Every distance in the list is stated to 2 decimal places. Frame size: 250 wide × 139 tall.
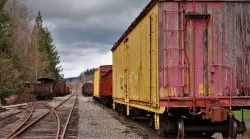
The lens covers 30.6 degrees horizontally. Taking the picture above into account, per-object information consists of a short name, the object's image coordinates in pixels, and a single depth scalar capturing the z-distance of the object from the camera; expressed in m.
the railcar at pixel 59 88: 70.72
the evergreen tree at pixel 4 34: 38.16
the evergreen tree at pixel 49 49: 90.81
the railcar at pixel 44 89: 54.72
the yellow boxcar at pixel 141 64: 11.79
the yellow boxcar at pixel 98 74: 39.09
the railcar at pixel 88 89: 85.47
